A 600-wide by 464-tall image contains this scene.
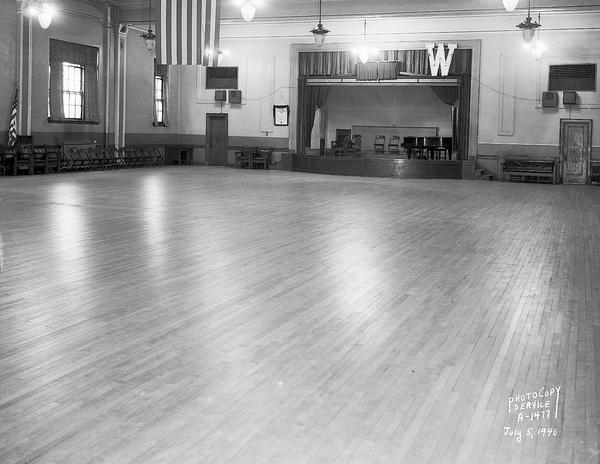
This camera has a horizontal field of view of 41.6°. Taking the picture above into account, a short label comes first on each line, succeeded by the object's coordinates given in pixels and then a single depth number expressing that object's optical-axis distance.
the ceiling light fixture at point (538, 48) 18.53
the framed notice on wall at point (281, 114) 22.06
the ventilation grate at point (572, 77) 18.92
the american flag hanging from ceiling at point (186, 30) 10.12
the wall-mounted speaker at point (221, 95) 22.80
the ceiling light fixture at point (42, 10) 15.10
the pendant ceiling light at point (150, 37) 19.28
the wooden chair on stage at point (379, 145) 23.17
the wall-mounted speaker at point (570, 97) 18.98
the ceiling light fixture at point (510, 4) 11.23
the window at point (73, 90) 19.12
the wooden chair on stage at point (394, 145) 22.97
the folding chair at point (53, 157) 18.20
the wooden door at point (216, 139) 23.20
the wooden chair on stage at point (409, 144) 21.31
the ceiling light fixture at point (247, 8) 13.20
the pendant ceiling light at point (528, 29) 15.37
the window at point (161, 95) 22.81
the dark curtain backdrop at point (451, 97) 20.95
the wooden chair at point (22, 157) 17.11
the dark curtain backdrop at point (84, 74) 18.56
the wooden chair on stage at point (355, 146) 22.25
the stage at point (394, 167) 19.67
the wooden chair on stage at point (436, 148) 20.85
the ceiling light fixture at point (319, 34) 17.10
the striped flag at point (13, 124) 17.45
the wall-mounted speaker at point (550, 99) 19.19
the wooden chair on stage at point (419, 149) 21.17
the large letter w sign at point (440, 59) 19.75
